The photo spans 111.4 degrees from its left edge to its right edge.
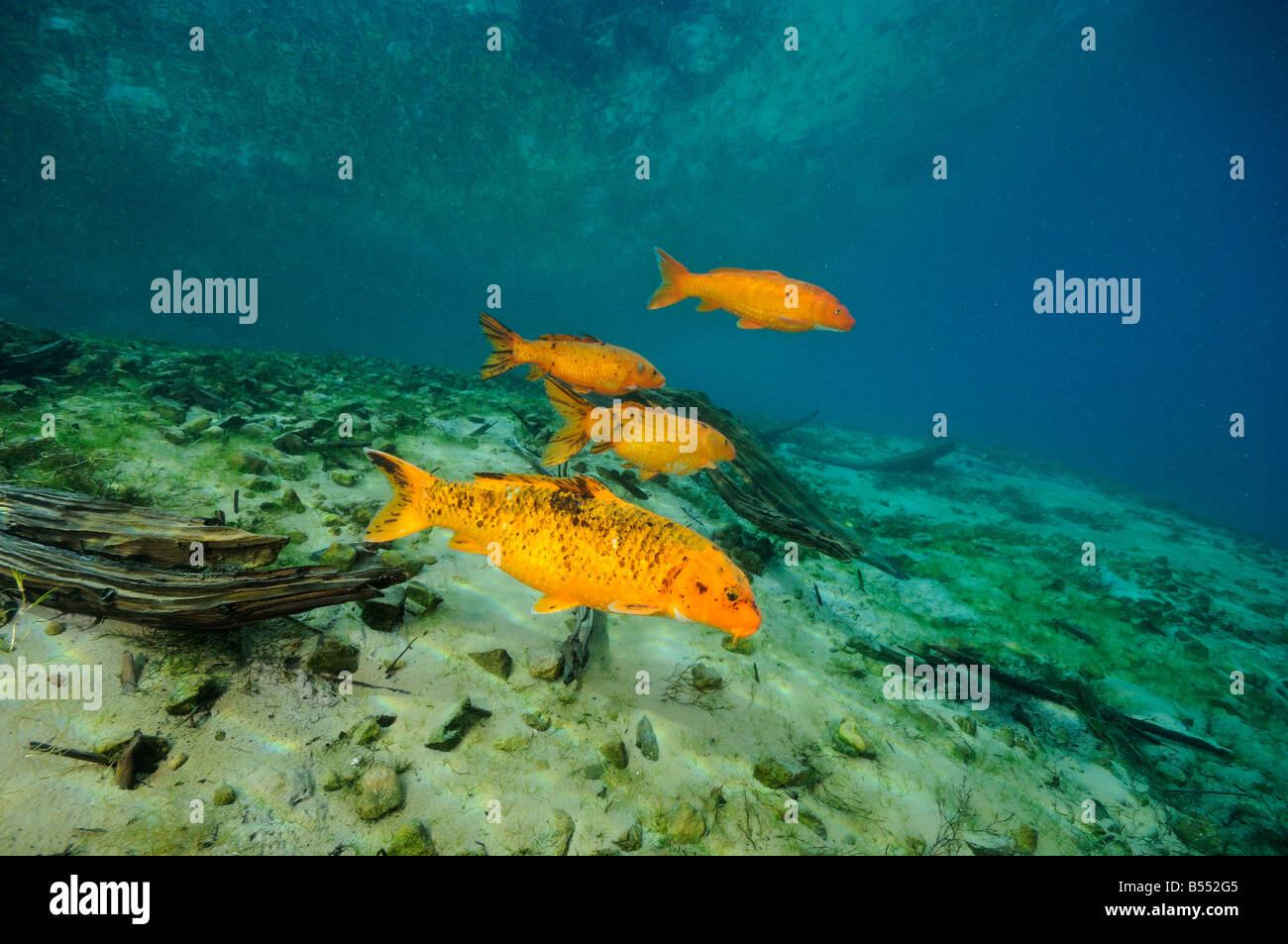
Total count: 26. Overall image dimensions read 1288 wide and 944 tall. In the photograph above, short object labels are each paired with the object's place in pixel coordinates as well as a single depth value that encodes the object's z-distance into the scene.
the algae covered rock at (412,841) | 1.68
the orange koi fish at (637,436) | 3.54
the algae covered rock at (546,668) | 2.65
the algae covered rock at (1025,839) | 2.43
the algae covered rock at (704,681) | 2.87
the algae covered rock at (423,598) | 2.81
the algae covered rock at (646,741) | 2.37
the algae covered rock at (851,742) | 2.72
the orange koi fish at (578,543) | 2.17
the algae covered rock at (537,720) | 2.36
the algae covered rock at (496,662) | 2.59
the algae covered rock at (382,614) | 2.58
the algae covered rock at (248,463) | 3.72
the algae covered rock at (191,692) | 1.87
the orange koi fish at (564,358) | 4.26
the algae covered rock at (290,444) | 4.20
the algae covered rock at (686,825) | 2.02
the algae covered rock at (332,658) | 2.22
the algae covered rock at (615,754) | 2.28
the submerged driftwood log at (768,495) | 4.63
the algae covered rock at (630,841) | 1.94
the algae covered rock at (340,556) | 2.82
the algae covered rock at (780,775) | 2.37
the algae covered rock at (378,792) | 1.78
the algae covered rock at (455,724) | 2.11
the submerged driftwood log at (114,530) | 2.31
